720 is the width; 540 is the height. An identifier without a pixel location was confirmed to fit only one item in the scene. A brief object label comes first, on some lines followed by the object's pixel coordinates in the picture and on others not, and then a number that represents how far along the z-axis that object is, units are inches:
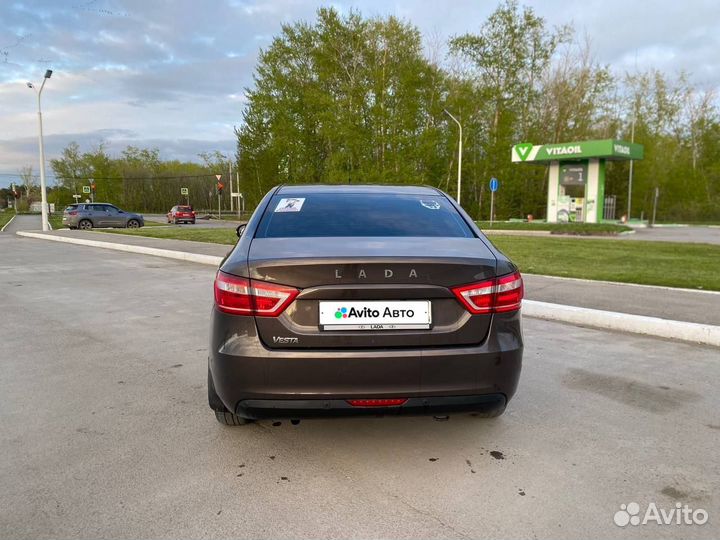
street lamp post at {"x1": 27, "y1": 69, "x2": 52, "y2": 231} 1053.8
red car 1595.7
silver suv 1204.5
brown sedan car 99.3
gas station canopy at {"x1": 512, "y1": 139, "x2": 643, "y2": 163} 1072.8
